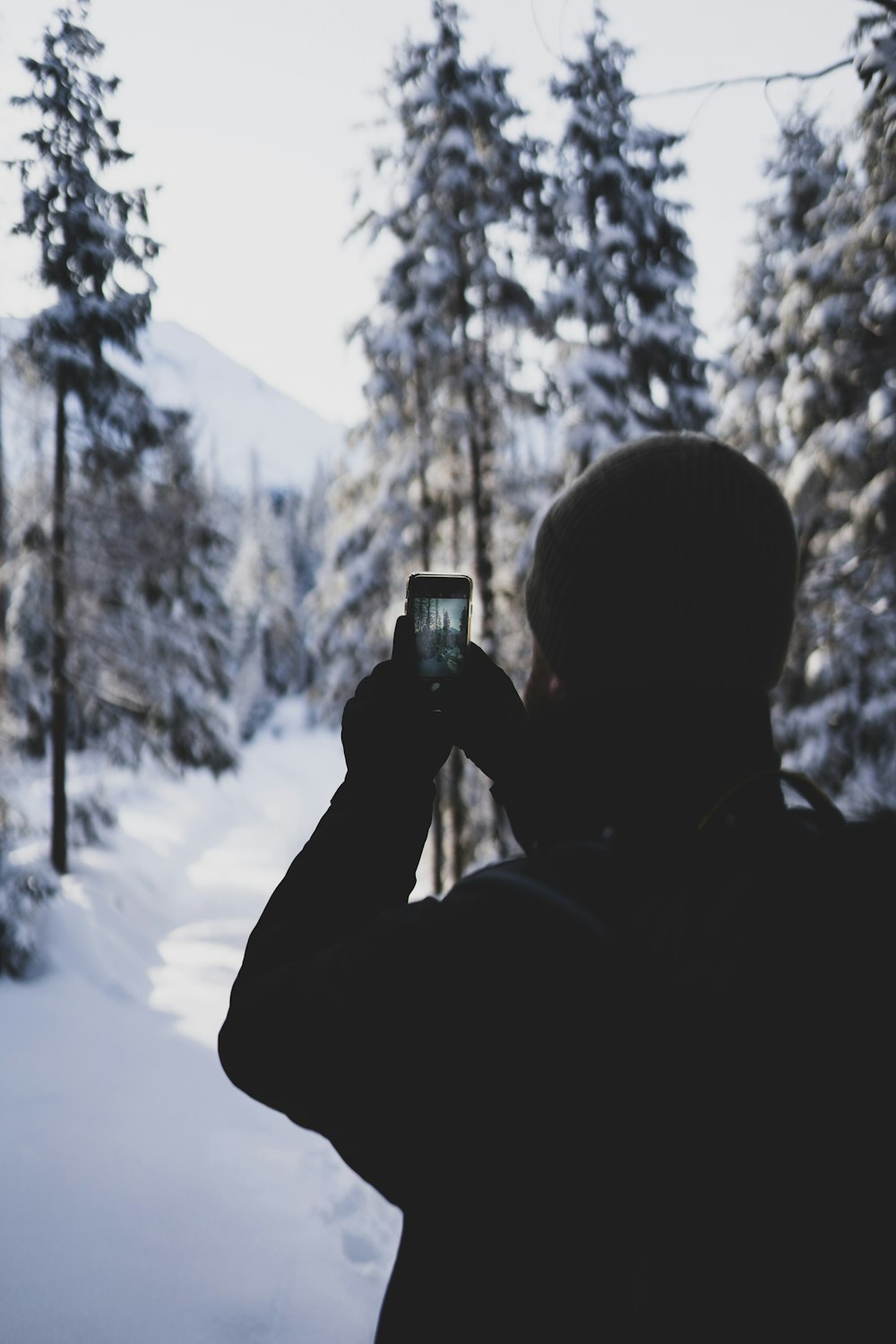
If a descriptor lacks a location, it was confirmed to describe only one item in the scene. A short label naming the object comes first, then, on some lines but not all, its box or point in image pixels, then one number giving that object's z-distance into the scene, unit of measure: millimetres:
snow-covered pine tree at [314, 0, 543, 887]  13234
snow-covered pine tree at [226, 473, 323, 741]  55103
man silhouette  946
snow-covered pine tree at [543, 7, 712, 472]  12781
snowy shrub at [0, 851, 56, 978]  9703
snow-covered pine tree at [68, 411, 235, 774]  14070
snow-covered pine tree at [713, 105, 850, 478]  13352
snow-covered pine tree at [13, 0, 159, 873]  13227
